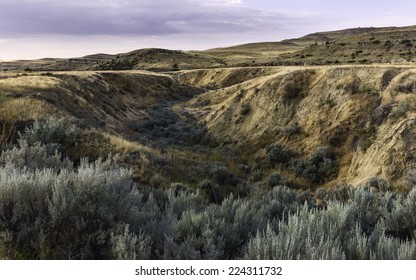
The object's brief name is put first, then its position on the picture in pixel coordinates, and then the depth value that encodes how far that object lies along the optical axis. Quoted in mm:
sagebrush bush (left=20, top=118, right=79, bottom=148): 12922
